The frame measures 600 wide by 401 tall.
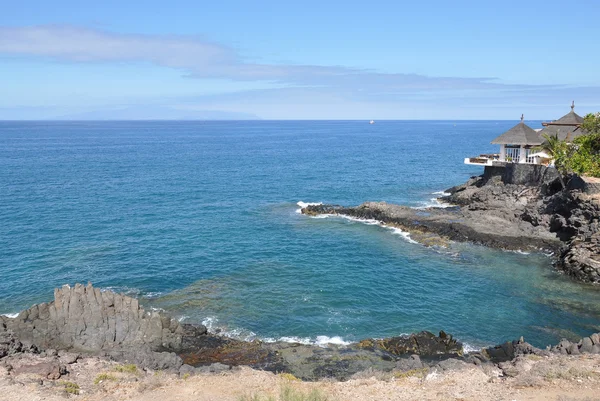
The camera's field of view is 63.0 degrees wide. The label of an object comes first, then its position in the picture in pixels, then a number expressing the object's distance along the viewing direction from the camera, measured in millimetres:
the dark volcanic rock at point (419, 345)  28109
